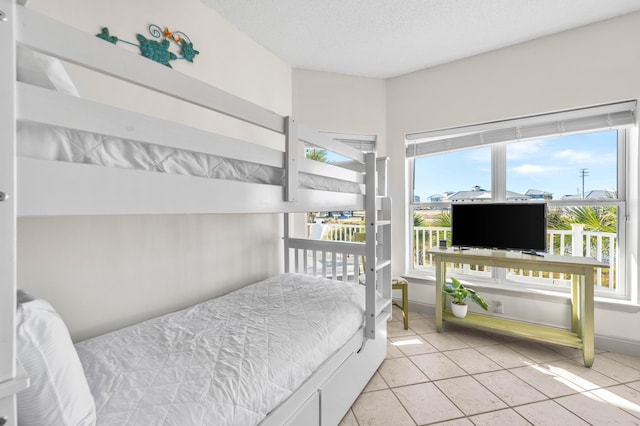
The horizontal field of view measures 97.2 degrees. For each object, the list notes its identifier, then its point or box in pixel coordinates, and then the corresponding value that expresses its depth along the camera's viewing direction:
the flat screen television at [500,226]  2.44
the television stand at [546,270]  2.08
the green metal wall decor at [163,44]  1.71
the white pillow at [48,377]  0.64
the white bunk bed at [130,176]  0.50
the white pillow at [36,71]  0.61
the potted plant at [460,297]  2.64
